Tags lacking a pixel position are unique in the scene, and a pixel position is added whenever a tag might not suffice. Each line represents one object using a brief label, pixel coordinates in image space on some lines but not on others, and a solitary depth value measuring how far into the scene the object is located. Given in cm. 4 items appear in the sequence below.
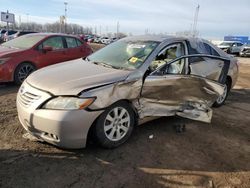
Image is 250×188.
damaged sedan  229
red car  490
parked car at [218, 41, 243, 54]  1988
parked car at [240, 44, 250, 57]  1857
